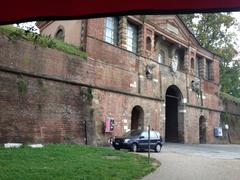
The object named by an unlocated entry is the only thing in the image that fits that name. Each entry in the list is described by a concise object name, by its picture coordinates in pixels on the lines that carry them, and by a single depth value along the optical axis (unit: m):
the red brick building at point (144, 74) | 15.25
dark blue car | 13.38
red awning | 1.86
